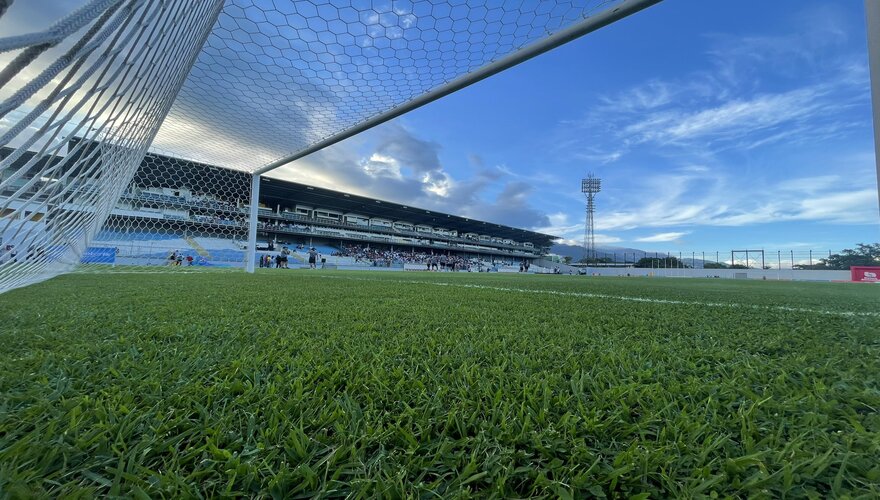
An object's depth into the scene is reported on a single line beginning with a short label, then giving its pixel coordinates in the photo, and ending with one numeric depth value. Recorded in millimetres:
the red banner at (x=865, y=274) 18547
